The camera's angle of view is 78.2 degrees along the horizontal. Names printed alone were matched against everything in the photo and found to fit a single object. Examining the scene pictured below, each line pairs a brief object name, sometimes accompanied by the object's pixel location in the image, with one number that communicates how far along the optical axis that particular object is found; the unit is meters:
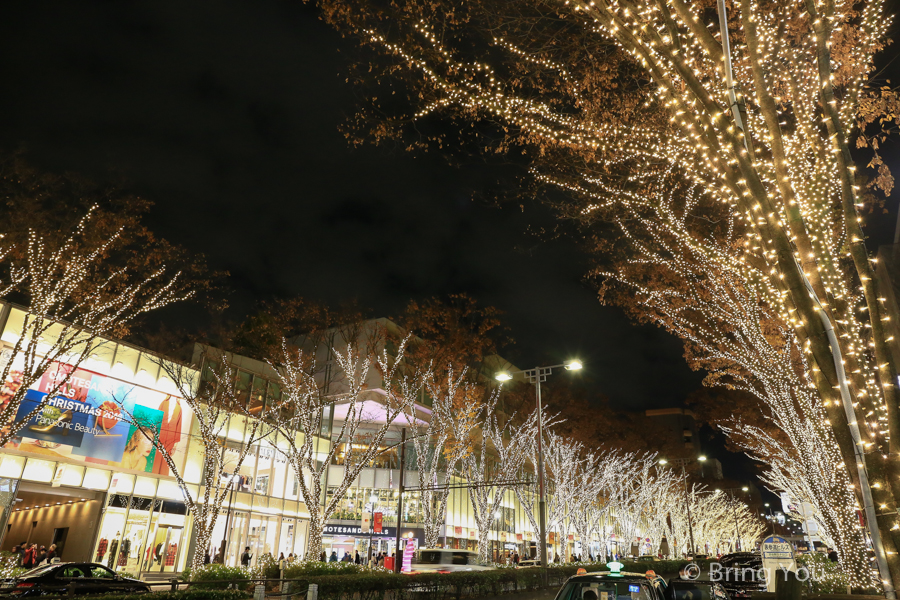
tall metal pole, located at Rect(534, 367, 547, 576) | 18.56
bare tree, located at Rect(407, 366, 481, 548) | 21.59
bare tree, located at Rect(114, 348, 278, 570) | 21.81
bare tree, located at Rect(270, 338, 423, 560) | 15.75
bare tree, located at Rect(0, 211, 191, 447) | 15.61
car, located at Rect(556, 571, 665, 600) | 6.07
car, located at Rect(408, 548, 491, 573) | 17.67
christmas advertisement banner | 18.89
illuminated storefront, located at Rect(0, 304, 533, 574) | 19.03
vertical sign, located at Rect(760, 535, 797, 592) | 11.38
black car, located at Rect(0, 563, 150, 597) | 11.98
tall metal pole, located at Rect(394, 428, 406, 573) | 17.48
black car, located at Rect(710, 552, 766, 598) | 13.23
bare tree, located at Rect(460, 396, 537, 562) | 22.11
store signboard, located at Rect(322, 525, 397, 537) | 34.38
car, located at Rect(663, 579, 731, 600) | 9.39
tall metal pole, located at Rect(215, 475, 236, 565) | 21.43
